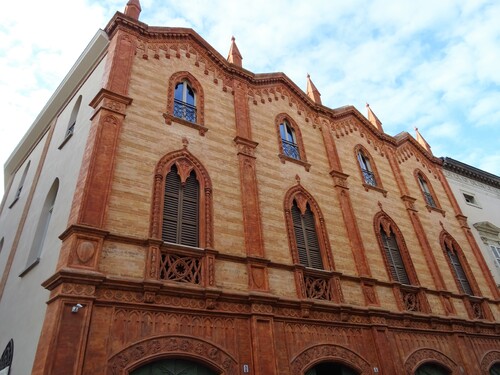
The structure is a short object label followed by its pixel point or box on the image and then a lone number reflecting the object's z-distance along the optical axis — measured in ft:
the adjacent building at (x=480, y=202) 62.18
